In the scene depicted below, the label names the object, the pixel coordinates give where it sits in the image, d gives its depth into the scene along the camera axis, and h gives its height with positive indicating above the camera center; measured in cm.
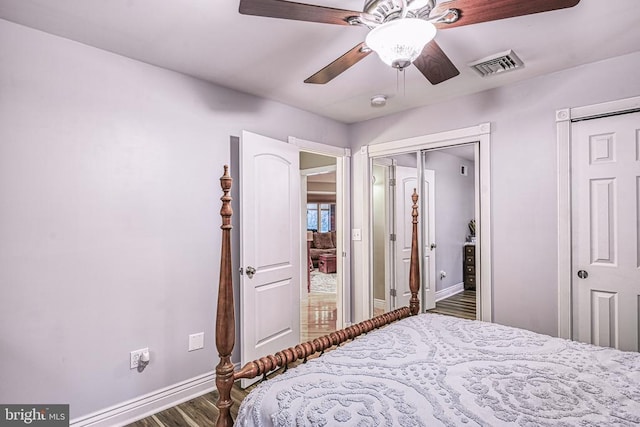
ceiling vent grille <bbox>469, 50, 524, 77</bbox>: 225 +104
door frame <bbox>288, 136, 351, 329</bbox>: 381 -15
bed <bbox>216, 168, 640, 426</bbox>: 113 -66
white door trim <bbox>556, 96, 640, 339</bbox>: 248 -2
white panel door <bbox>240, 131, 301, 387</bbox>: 269 -25
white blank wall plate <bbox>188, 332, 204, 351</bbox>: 254 -93
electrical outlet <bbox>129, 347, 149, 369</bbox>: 223 -92
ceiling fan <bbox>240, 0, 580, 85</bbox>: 126 +78
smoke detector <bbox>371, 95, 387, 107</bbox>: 300 +102
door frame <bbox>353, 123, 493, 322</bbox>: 289 +15
